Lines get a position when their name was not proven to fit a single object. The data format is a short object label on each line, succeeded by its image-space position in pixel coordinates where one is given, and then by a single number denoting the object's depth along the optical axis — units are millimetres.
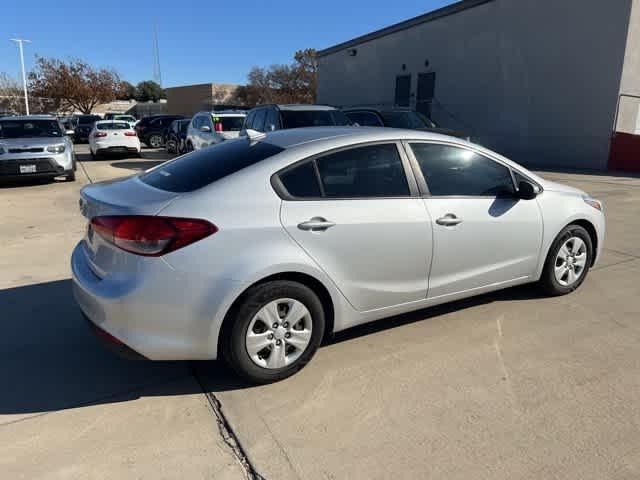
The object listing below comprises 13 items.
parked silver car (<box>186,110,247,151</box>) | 12976
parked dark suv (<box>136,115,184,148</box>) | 24844
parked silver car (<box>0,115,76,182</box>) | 10719
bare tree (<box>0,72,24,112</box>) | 59719
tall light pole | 47356
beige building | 55219
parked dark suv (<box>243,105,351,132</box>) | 10523
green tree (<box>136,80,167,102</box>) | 85625
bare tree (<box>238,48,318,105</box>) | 50312
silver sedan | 2793
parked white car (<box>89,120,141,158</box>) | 17297
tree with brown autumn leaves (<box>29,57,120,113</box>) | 50844
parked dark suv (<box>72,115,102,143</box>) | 29281
